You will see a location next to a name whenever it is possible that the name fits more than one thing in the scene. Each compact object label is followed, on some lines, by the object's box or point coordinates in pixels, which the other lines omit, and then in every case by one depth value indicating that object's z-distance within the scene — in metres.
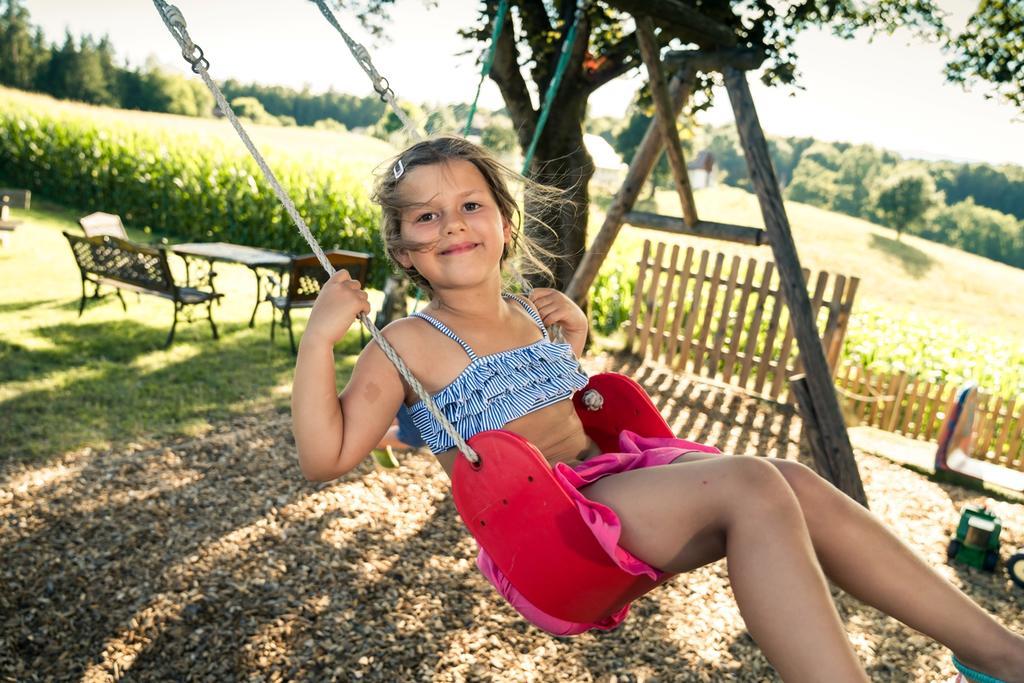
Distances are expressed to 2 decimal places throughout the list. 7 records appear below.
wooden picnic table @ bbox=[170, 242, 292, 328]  6.60
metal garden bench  6.18
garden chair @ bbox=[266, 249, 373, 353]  5.91
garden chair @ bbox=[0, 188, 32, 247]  8.73
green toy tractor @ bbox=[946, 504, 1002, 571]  3.49
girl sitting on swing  1.32
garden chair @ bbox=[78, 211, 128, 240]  7.44
